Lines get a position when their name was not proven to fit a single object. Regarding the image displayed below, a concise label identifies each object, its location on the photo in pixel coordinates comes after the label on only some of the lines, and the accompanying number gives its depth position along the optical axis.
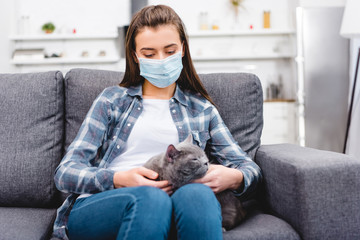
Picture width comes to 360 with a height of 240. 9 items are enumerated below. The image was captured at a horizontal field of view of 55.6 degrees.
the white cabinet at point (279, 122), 3.93
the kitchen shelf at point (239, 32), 4.22
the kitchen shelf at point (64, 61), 4.18
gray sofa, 1.02
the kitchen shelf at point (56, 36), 4.20
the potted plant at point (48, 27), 4.26
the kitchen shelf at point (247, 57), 4.25
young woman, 0.87
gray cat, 1.01
